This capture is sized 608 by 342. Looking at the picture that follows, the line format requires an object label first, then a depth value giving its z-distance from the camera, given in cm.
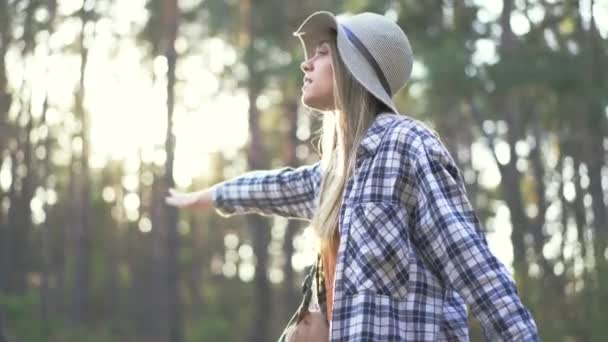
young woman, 254
